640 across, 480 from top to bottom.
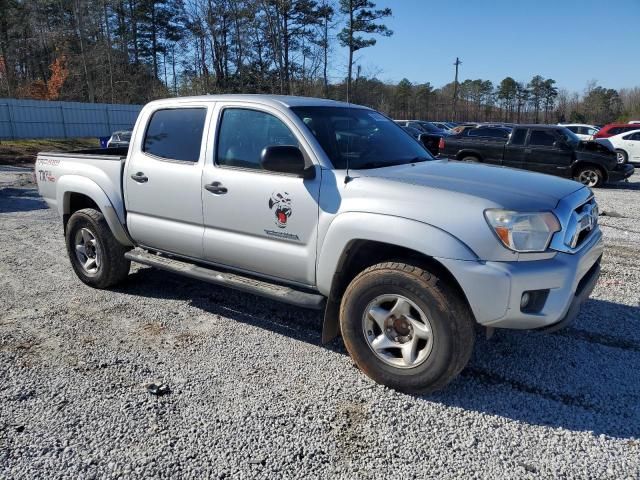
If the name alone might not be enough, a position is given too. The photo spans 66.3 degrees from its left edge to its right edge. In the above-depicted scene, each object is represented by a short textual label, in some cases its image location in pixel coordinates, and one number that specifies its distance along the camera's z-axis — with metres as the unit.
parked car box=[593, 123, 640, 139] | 19.31
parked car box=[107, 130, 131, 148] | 18.88
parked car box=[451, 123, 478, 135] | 15.20
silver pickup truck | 2.88
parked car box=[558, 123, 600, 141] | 26.09
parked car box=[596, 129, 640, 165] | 18.11
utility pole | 66.75
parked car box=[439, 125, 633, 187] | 13.55
